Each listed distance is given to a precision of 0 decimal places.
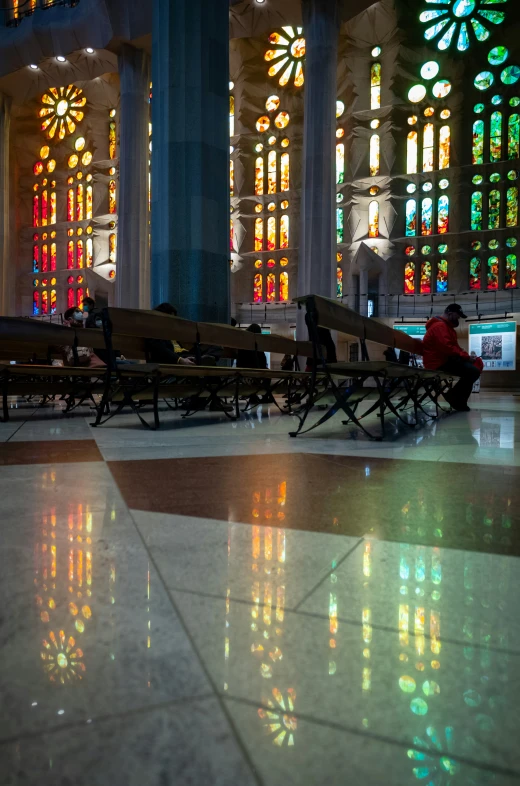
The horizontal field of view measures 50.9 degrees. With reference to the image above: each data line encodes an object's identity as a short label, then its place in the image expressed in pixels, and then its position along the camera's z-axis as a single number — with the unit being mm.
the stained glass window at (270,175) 28766
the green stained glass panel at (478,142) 25703
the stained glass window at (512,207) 25016
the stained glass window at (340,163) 27344
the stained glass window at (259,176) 28891
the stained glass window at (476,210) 25672
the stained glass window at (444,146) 26234
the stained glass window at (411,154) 26703
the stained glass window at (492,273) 25203
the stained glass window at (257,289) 29000
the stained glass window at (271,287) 28766
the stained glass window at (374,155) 26969
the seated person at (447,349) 6012
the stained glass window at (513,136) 25020
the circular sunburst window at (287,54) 27719
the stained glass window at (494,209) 25297
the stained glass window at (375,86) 26656
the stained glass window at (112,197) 31298
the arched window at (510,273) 24922
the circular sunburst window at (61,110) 31484
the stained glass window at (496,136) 25375
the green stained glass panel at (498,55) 25078
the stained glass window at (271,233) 28766
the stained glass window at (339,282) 26966
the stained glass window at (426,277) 26344
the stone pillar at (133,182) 19922
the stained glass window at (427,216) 26359
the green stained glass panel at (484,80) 25500
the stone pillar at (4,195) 24391
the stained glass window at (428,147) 26438
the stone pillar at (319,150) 16656
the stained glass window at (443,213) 26250
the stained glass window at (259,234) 28891
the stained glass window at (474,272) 25562
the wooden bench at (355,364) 3356
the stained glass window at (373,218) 26750
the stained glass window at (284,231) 28438
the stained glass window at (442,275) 26109
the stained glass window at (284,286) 28400
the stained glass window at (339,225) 27462
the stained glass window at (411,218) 26594
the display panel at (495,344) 17469
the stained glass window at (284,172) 28438
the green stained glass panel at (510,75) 24922
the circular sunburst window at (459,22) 25328
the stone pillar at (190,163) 8070
